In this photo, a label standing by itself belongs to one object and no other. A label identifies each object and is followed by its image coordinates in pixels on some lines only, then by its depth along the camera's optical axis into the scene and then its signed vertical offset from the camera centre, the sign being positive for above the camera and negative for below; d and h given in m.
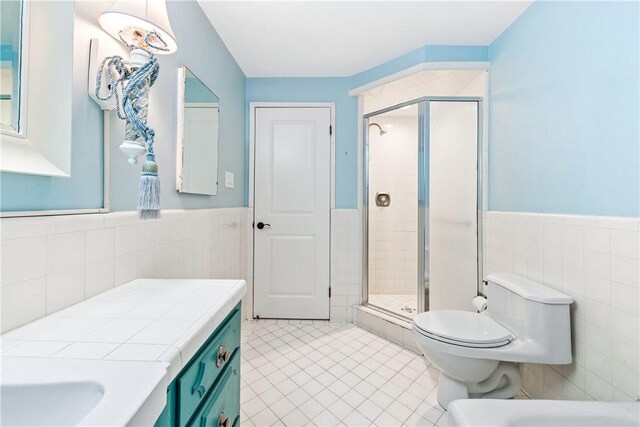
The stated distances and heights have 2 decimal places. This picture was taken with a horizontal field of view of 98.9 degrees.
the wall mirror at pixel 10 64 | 0.62 +0.34
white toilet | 1.25 -0.58
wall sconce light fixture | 0.83 +0.44
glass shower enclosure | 2.09 +0.14
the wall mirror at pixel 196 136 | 1.41 +0.45
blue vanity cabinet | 0.59 -0.44
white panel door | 2.54 +0.06
